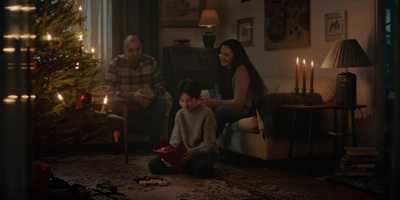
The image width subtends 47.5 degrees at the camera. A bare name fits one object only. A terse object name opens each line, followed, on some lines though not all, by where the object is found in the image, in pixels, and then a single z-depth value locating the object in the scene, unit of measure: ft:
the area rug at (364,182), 9.61
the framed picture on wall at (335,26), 13.41
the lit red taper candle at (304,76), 11.21
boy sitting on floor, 10.87
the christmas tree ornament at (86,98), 7.77
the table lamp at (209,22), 18.47
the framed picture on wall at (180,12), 19.25
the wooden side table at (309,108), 11.03
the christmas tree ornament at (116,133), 12.54
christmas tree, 7.24
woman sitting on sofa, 12.65
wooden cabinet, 17.58
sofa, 11.68
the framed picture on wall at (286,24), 15.02
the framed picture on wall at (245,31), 18.24
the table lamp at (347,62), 11.53
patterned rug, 8.95
